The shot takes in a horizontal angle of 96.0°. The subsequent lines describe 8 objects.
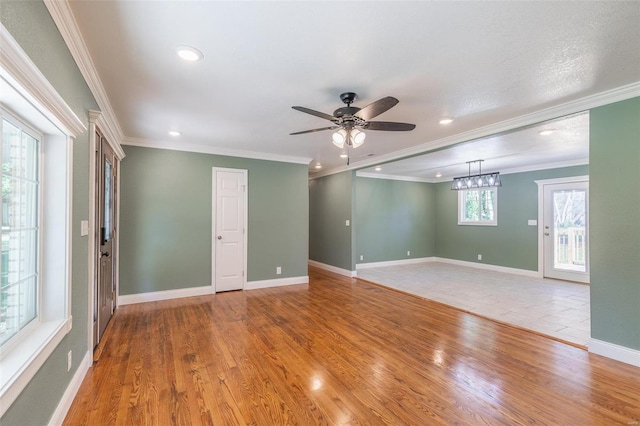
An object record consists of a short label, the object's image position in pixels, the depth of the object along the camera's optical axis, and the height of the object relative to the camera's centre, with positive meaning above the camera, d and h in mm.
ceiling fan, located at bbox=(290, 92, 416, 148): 2443 +838
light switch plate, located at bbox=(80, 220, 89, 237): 2201 -115
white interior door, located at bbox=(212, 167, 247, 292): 4898 -258
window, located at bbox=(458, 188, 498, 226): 7088 +169
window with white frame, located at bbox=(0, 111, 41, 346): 1435 -76
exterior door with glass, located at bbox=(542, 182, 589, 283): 5680 -369
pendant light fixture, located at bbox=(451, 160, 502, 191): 5672 +665
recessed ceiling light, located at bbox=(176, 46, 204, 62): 1988 +1135
